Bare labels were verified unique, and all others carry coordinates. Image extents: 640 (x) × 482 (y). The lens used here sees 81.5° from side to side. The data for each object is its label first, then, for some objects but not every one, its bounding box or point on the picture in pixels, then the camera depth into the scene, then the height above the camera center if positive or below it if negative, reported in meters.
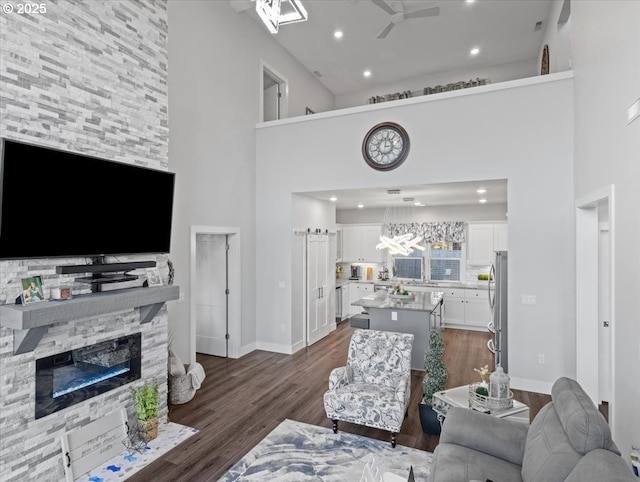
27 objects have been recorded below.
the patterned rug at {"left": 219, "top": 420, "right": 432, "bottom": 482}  2.95 -1.83
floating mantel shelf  2.47 -0.49
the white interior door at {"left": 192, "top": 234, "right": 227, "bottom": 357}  5.92 -0.80
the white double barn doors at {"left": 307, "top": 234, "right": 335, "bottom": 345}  6.73 -0.81
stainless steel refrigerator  5.00 -0.85
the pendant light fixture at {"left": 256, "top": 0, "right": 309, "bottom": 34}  2.56 +1.61
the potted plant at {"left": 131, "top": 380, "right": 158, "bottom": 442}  3.37 -1.52
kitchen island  5.59 -1.14
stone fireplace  2.61 +1.00
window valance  8.53 +0.34
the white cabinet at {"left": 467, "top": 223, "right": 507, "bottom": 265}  8.14 +0.09
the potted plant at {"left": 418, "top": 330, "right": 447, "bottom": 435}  3.51 -1.31
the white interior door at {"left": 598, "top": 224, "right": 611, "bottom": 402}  4.12 -0.81
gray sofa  1.71 -1.14
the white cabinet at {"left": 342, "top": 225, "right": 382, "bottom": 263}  9.37 +0.04
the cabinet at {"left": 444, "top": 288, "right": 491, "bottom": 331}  7.80 -1.37
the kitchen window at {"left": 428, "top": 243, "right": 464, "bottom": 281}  8.64 -0.39
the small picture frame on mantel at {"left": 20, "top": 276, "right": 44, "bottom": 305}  2.61 -0.33
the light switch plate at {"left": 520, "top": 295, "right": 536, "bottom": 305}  4.59 -0.68
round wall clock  5.29 +1.43
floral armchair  3.33 -1.39
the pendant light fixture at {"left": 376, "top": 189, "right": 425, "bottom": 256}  6.42 +0.01
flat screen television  2.53 +0.31
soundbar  2.86 -0.19
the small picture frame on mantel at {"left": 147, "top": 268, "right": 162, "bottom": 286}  3.67 -0.33
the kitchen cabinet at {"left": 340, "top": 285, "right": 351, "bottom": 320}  8.92 -1.40
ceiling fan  5.21 +3.37
